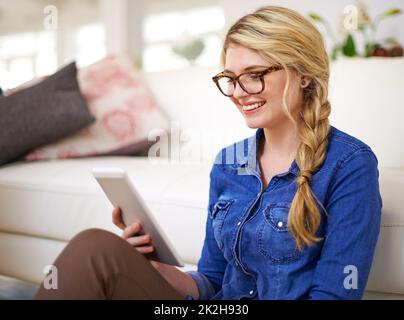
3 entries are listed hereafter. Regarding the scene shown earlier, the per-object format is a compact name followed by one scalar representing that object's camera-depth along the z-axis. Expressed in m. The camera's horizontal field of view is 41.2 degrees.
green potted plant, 2.84
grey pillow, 1.98
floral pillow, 2.12
